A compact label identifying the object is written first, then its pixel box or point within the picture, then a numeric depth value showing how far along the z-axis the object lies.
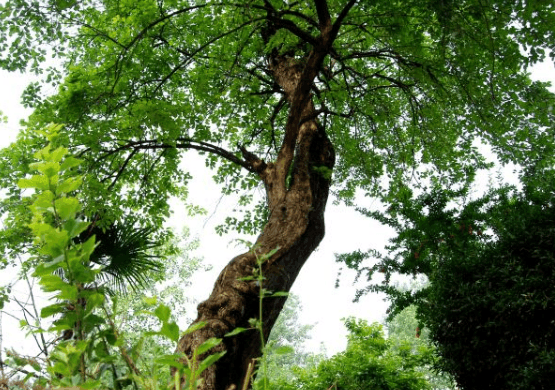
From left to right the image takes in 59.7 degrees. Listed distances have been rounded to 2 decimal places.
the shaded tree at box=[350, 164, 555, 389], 5.03
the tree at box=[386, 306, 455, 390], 32.32
